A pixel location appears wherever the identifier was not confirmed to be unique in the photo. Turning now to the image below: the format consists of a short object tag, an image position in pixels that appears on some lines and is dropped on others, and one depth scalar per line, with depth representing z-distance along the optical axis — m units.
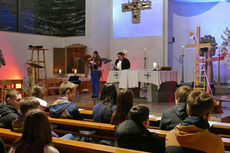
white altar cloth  8.75
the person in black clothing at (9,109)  3.45
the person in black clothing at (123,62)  9.91
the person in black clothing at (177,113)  3.27
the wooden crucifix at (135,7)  11.55
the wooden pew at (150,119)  4.07
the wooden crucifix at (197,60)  8.30
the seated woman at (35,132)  2.01
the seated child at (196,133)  2.22
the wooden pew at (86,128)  3.47
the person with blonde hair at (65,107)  4.01
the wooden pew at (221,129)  3.52
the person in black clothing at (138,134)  2.52
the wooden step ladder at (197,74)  8.30
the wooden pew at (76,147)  2.47
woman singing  9.55
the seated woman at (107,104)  3.83
